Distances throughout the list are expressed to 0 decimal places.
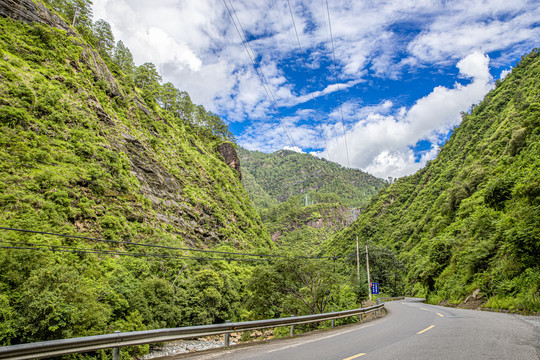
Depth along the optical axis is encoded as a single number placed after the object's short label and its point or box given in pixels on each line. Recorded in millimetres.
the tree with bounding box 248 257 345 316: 25406
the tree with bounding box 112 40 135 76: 71188
